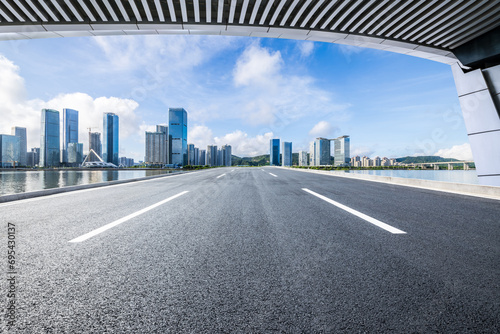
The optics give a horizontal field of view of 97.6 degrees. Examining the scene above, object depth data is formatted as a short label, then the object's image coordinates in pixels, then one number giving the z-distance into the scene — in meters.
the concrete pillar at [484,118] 10.39
